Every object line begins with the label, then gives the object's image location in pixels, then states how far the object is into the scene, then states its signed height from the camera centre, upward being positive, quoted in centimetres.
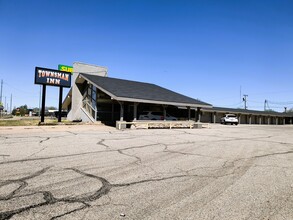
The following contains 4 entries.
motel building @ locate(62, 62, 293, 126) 2277 +177
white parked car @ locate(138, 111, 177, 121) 2572 +0
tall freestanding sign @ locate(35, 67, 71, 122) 2281 +346
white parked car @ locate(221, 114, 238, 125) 3754 -26
